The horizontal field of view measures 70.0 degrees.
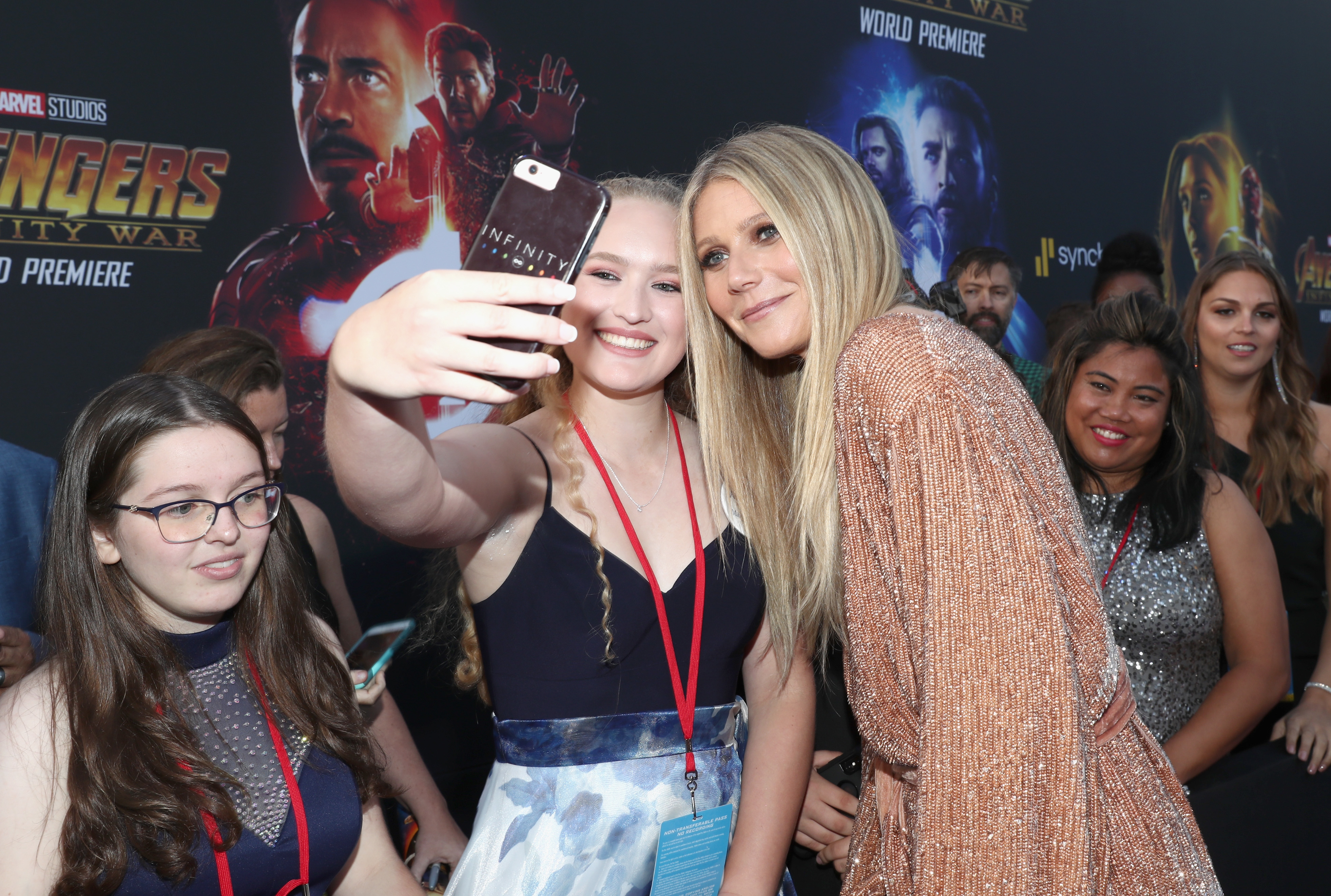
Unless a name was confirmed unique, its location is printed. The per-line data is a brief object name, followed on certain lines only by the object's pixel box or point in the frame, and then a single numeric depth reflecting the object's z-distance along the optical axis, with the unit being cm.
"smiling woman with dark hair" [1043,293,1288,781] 208
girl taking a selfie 150
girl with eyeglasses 122
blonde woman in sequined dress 104
